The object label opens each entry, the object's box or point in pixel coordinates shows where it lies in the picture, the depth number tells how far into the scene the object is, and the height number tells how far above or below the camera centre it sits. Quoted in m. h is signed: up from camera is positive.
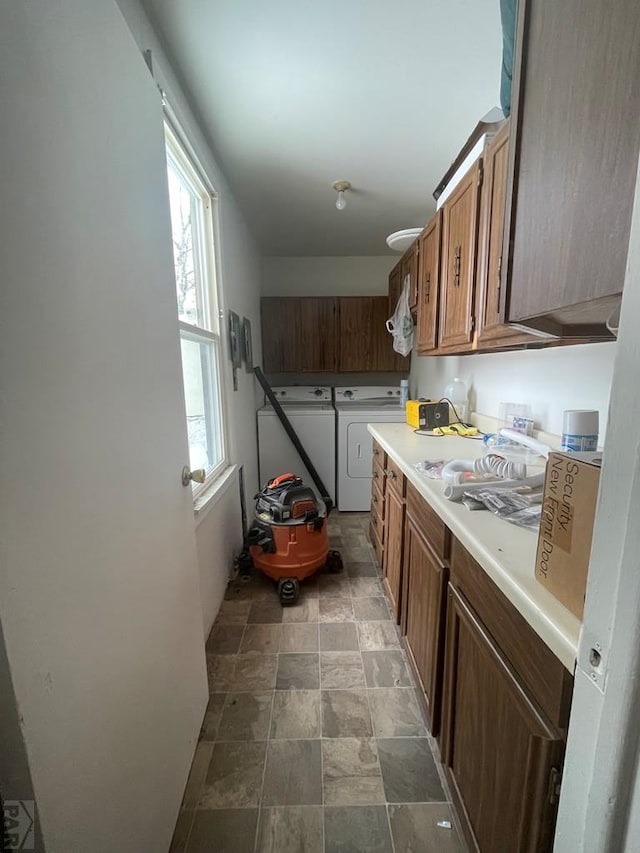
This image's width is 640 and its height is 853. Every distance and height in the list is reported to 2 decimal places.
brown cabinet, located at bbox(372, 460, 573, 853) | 0.57 -0.71
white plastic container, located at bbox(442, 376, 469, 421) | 2.22 -0.15
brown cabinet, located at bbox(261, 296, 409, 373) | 3.33 +0.40
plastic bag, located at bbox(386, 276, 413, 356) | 2.58 +0.38
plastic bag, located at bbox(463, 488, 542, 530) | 0.86 -0.35
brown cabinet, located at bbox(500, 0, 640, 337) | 0.45 +0.34
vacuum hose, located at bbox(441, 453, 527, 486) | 1.14 -0.33
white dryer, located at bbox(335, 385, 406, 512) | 3.06 -0.68
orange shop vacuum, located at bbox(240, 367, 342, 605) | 1.98 -0.95
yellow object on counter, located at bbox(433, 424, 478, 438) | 1.94 -0.32
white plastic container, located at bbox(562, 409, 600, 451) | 1.01 -0.17
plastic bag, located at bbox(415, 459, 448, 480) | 1.26 -0.36
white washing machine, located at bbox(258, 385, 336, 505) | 3.10 -0.61
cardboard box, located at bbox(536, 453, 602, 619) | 0.51 -0.24
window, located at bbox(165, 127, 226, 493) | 1.58 +0.35
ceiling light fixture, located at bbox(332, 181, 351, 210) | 2.09 +1.17
